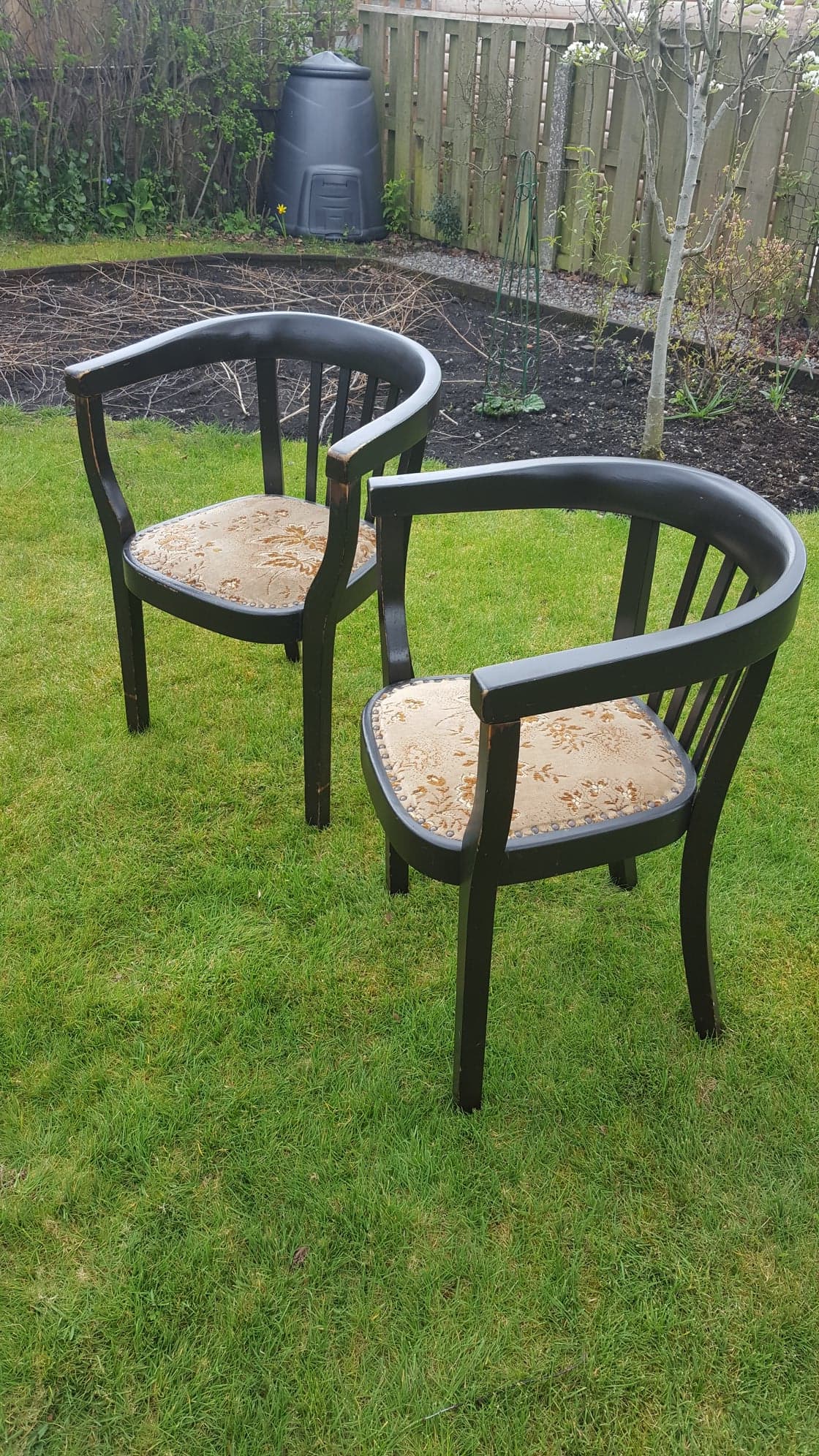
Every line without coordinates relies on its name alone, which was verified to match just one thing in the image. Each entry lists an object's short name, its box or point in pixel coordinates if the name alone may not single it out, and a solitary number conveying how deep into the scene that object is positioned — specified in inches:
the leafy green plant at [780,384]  184.5
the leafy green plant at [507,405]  185.9
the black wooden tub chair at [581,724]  56.9
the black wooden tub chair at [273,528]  85.4
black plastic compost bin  288.5
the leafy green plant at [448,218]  289.7
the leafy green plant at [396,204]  302.7
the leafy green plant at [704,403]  180.7
